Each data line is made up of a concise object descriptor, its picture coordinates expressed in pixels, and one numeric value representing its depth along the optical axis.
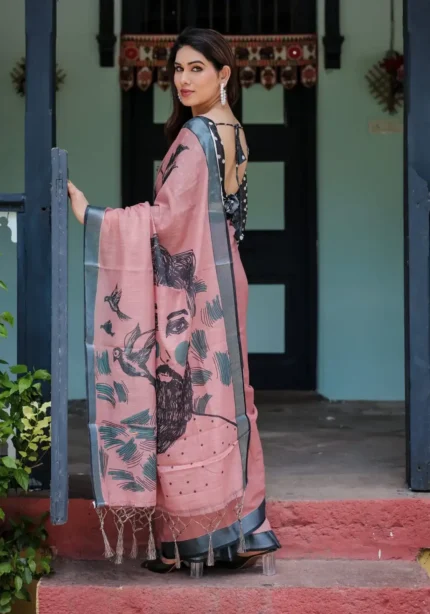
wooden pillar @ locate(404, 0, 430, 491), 3.93
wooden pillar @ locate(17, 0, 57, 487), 3.87
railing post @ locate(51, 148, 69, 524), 3.15
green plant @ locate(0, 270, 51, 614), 3.47
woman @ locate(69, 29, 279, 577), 3.27
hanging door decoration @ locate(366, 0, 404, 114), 6.47
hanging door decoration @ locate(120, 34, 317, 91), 6.52
